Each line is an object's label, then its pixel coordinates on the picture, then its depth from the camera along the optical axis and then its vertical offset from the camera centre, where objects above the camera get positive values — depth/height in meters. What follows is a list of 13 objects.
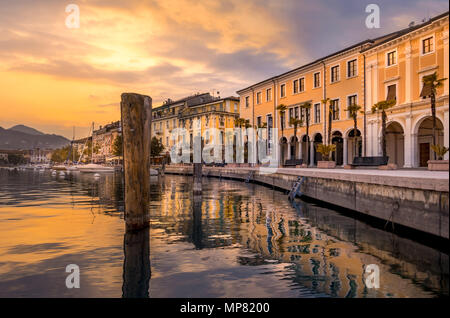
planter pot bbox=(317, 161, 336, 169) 29.48 +0.00
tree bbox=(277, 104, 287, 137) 40.19 +5.79
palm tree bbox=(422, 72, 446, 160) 20.70 +4.67
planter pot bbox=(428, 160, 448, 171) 18.31 -0.06
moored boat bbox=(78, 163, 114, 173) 64.27 -0.69
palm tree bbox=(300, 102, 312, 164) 36.97 +5.93
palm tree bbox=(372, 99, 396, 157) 26.03 +4.12
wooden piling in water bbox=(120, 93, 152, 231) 9.53 +0.46
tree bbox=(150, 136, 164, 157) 76.75 +3.51
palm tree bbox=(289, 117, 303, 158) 36.97 +4.39
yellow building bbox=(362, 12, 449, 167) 26.12 +6.40
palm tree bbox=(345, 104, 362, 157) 30.36 +4.59
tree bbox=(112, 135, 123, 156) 78.62 +3.59
